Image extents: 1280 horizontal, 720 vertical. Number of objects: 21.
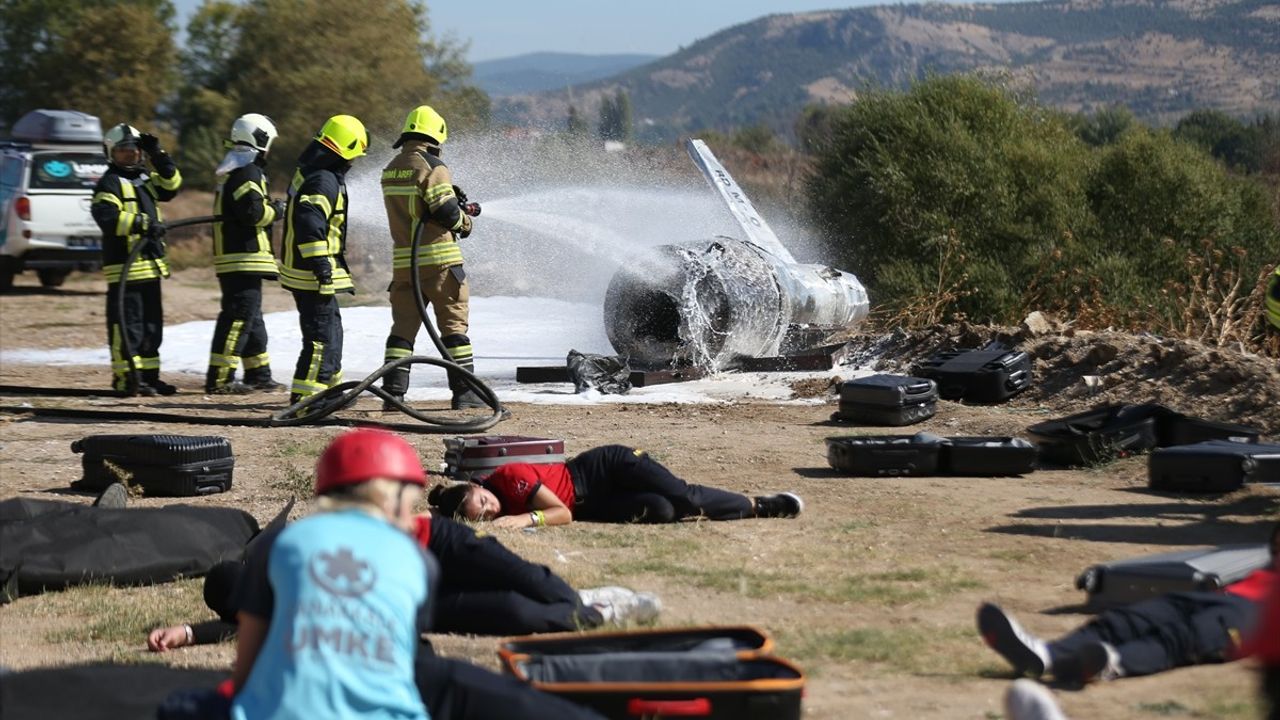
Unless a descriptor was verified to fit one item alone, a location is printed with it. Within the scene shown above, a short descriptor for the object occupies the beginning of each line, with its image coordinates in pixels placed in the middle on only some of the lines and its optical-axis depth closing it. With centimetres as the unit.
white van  4197
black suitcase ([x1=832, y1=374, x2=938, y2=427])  2169
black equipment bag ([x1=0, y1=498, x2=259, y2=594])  1237
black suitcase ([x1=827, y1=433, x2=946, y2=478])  1780
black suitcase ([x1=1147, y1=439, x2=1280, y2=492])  1600
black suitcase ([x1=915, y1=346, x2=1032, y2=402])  2364
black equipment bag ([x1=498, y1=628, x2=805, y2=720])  787
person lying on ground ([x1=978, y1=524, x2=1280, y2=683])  902
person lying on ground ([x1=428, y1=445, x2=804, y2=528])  1420
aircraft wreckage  2642
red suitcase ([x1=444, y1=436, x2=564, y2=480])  1522
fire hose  1975
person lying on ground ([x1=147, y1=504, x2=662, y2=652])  1054
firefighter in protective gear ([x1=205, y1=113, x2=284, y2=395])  2423
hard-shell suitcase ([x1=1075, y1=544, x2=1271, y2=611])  1034
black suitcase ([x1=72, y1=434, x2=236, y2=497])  1600
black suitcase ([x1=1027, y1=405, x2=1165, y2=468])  1858
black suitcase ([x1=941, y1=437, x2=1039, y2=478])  1787
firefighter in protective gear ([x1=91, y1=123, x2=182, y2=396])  2458
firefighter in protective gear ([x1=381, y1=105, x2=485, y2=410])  2237
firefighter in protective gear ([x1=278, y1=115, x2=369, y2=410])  2202
